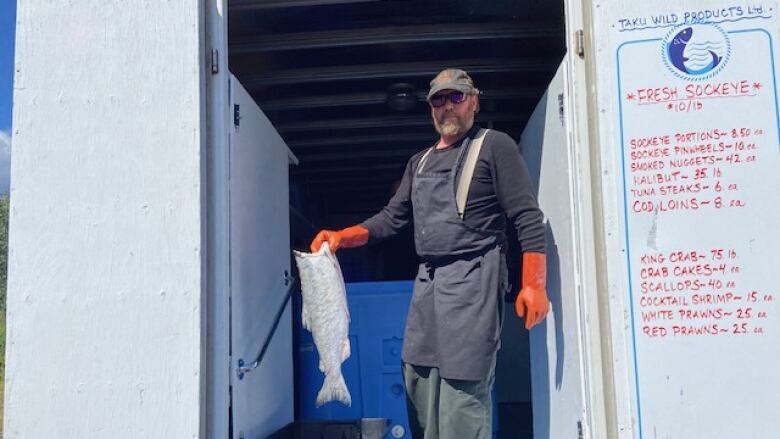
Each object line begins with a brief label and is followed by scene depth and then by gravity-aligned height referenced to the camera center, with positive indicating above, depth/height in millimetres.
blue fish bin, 3920 -514
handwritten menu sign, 2412 +168
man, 2902 +19
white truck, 2447 +180
